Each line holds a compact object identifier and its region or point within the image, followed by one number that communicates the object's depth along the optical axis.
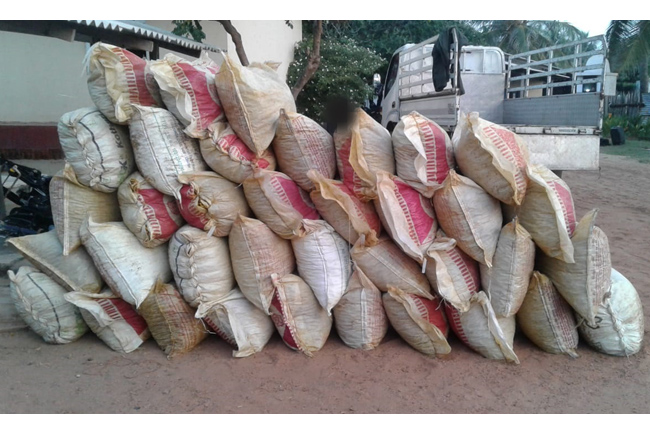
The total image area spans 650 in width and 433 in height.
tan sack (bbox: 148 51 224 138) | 2.70
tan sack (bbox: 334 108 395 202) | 2.66
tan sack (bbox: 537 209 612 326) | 2.57
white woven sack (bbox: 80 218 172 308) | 2.73
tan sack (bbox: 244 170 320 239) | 2.71
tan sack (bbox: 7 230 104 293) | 2.86
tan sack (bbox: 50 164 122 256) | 2.83
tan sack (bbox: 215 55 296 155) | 2.68
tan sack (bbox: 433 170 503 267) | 2.58
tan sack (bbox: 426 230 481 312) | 2.66
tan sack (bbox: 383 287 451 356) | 2.74
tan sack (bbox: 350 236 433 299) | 2.73
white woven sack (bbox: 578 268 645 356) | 2.78
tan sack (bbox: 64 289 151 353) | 2.79
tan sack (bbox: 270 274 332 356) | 2.75
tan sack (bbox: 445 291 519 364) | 2.68
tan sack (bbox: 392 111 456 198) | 2.62
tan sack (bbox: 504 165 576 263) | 2.52
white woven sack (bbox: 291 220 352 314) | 2.75
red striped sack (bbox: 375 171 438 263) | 2.61
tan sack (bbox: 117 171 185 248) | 2.75
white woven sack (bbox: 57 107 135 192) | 2.73
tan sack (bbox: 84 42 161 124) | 2.75
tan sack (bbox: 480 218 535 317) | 2.58
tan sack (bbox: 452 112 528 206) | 2.49
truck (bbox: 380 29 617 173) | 5.46
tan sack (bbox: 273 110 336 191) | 2.78
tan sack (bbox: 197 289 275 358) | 2.78
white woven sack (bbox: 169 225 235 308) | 2.71
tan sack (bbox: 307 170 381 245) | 2.66
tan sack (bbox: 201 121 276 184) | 2.73
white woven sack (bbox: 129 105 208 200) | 2.71
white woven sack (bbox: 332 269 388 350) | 2.78
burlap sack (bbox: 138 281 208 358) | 2.76
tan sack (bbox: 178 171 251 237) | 2.69
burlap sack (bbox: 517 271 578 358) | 2.71
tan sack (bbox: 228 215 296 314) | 2.69
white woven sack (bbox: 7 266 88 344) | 2.88
